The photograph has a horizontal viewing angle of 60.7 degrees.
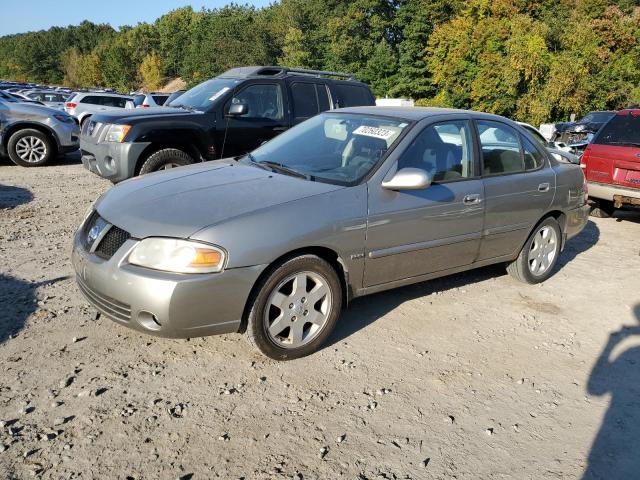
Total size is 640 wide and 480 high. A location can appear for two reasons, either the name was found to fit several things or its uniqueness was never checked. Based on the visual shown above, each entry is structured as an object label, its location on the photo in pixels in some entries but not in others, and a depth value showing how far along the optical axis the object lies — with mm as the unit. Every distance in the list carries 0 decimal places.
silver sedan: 3184
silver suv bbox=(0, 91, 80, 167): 10250
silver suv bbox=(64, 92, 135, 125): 17781
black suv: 6941
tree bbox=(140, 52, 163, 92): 88188
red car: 7484
